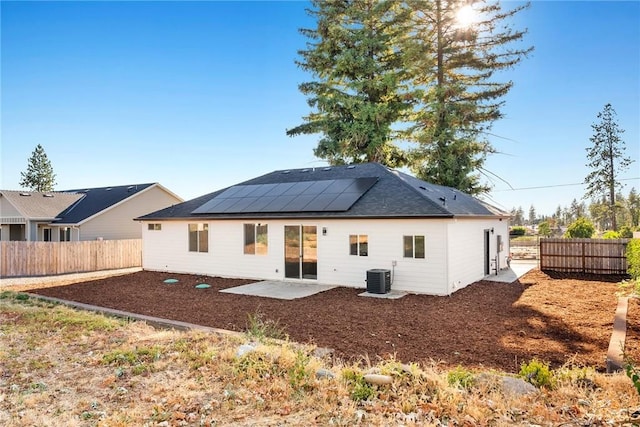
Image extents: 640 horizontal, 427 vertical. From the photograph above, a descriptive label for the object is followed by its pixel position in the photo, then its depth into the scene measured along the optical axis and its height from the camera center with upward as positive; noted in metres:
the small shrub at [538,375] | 4.27 -1.75
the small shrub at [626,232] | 22.95 -0.83
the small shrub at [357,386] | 4.12 -1.80
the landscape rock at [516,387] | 4.06 -1.77
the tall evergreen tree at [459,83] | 22.11 +8.14
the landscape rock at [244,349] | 5.29 -1.74
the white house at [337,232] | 11.45 -0.34
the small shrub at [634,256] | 11.09 -1.16
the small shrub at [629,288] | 10.17 -2.03
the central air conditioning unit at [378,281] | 11.10 -1.70
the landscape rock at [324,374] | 4.59 -1.79
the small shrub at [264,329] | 6.32 -1.96
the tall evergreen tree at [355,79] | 21.98 +8.40
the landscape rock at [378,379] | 4.30 -1.74
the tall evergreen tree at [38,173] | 48.09 +6.56
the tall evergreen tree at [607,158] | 30.14 +4.73
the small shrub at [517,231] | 42.89 -1.24
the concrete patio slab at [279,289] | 11.14 -2.04
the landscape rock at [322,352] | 5.62 -1.91
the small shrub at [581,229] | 18.91 -0.49
